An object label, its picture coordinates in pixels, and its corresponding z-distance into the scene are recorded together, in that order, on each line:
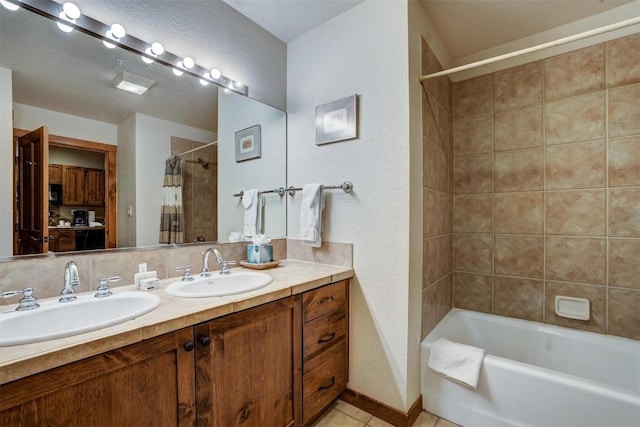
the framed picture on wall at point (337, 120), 1.71
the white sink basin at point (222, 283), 1.28
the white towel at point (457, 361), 1.46
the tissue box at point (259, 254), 1.78
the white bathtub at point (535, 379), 1.23
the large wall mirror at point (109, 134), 1.16
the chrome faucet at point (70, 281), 1.06
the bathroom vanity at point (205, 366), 0.71
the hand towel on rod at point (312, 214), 1.79
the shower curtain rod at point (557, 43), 1.13
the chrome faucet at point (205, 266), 1.53
